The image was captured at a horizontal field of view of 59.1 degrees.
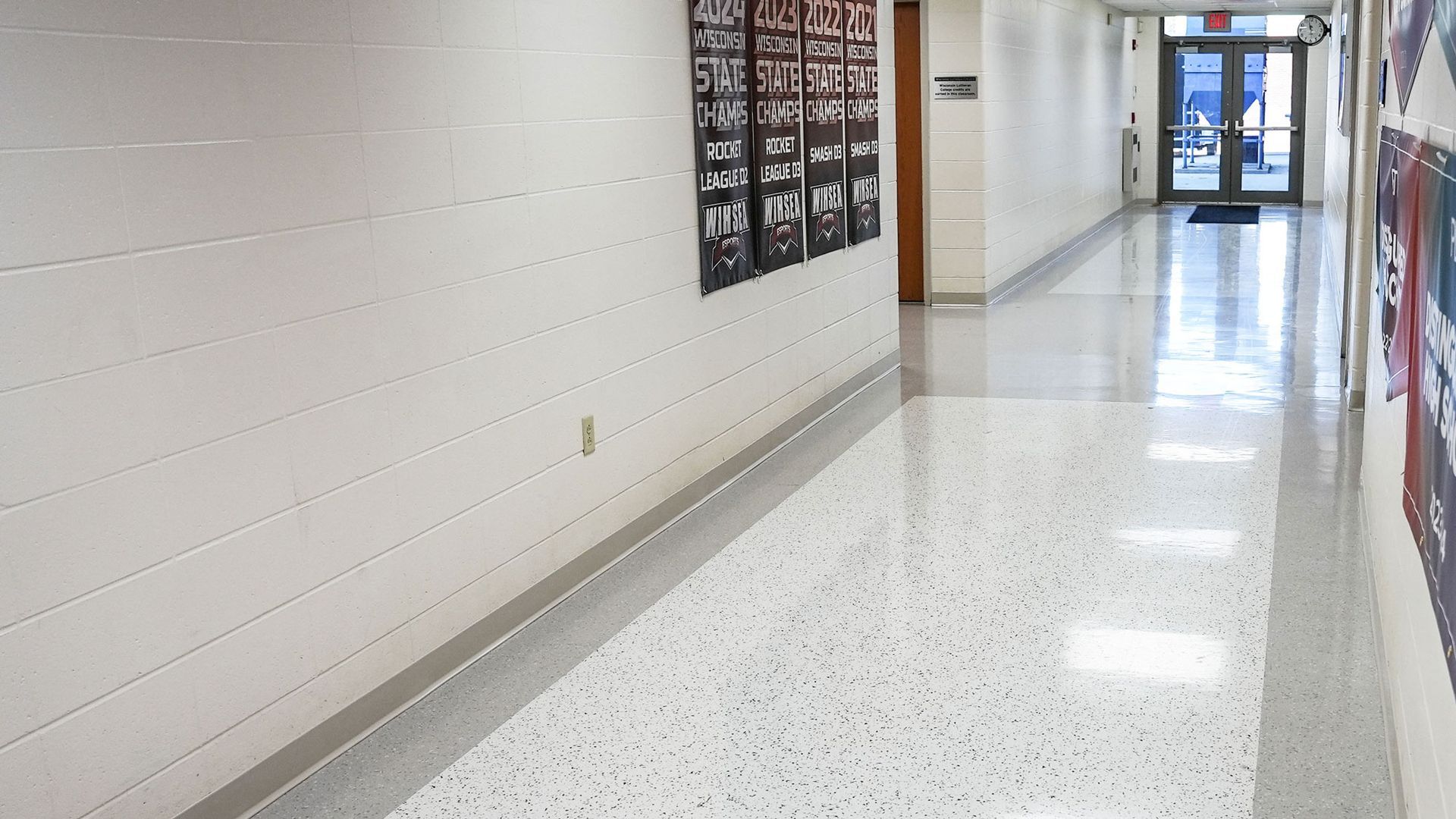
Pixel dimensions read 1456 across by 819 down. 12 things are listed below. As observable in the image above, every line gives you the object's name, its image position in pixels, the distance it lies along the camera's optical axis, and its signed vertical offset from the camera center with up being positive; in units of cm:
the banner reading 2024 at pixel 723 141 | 501 +8
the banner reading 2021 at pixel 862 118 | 655 +19
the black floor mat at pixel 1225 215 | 1512 -93
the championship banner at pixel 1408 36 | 262 +21
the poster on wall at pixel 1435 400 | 191 -43
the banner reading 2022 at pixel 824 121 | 602 +17
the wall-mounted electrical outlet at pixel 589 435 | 432 -88
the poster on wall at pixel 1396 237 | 264 -25
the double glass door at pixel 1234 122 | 1684 +20
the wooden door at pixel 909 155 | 926 -1
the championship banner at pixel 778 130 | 552 +12
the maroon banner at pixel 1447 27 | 207 +16
